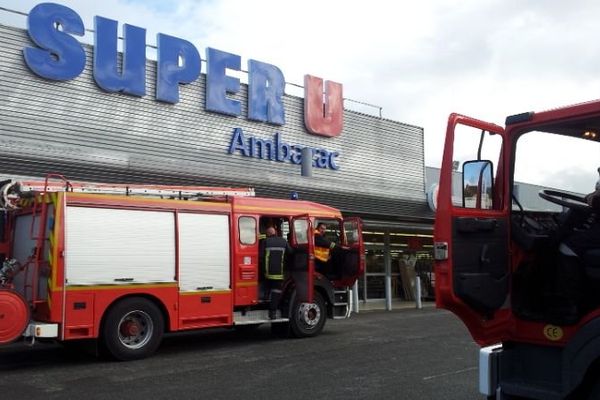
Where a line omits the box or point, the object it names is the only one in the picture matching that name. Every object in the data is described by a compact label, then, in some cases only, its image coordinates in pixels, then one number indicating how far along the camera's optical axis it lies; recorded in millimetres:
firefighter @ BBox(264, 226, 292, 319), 11414
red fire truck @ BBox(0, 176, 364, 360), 9031
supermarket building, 12719
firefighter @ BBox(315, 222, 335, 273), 12266
